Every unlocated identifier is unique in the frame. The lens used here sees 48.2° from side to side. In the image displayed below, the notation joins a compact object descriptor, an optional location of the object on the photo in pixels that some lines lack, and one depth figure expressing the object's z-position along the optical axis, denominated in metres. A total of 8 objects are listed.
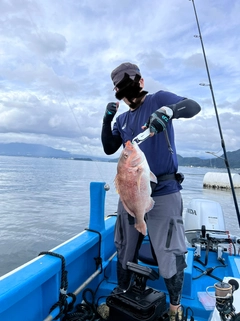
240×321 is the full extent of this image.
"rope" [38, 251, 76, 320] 2.29
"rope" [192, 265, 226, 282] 3.45
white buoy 38.66
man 2.22
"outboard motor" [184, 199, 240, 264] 4.12
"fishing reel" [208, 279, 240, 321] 1.87
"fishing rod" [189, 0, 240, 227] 3.96
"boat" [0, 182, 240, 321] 1.96
